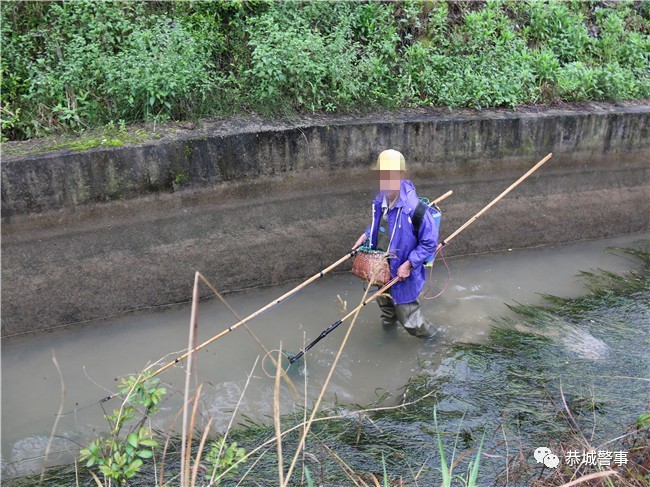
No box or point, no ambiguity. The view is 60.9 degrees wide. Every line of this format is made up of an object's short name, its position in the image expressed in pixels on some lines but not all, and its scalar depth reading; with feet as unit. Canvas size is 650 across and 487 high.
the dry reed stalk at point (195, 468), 5.83
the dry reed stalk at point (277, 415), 6.16
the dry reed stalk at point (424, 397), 11.42
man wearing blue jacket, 12.17
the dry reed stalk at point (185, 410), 5.28
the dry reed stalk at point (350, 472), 8.80
